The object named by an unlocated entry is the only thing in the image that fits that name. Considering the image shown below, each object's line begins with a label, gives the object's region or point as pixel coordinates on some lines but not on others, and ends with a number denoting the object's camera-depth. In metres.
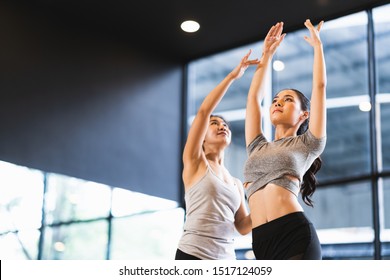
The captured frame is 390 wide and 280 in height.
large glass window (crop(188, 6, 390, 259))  5.11
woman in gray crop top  2.18
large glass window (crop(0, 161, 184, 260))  4.87
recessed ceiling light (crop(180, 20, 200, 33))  5.86
